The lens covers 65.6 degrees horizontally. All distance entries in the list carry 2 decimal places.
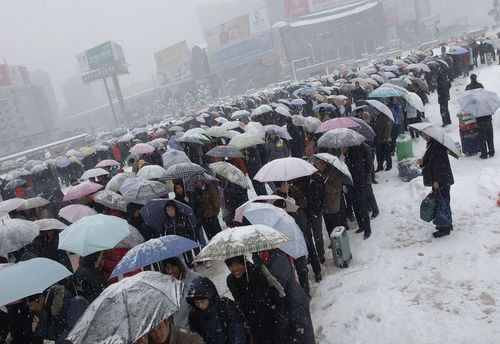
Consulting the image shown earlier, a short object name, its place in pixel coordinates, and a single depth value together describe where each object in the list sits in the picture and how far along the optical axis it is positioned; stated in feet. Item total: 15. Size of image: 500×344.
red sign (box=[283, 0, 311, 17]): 205.77
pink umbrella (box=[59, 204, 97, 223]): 20.02
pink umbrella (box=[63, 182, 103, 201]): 23.52
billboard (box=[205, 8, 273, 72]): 181.88
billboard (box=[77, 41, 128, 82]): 184.85
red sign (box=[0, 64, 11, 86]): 257.14
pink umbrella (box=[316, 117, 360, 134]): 24.84
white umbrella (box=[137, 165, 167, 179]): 25.68
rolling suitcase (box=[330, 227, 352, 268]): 19.54
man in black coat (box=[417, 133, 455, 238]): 18.76
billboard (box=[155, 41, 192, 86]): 204.54
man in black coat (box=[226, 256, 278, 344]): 11.06
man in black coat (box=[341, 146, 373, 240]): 21.17
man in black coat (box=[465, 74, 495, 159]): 27.43
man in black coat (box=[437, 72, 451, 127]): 37.17
